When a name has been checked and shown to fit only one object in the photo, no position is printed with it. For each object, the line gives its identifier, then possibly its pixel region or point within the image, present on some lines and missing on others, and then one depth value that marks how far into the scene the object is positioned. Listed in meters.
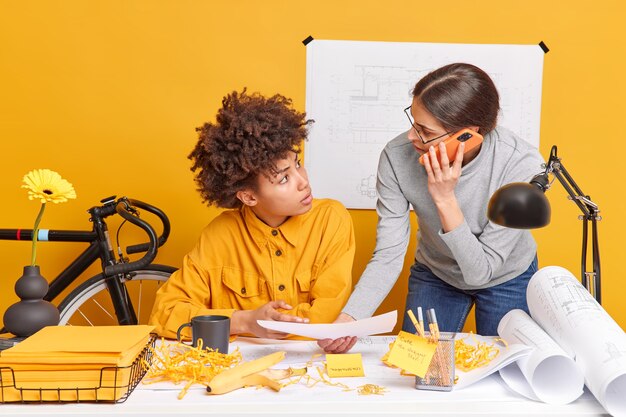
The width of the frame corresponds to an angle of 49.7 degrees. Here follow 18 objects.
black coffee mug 1.40
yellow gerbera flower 1.57
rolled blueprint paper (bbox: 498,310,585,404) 1.20
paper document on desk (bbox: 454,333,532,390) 1.27
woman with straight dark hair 1.79
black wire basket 1.16
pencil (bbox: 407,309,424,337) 1.30
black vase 1.41
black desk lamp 1.23
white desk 1.14
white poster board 2.71
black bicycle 2.41
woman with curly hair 1.87
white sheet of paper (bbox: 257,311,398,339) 1.40
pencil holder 1.24
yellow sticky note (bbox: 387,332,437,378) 1.23
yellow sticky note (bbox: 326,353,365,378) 1.34
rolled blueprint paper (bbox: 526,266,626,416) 1.15
